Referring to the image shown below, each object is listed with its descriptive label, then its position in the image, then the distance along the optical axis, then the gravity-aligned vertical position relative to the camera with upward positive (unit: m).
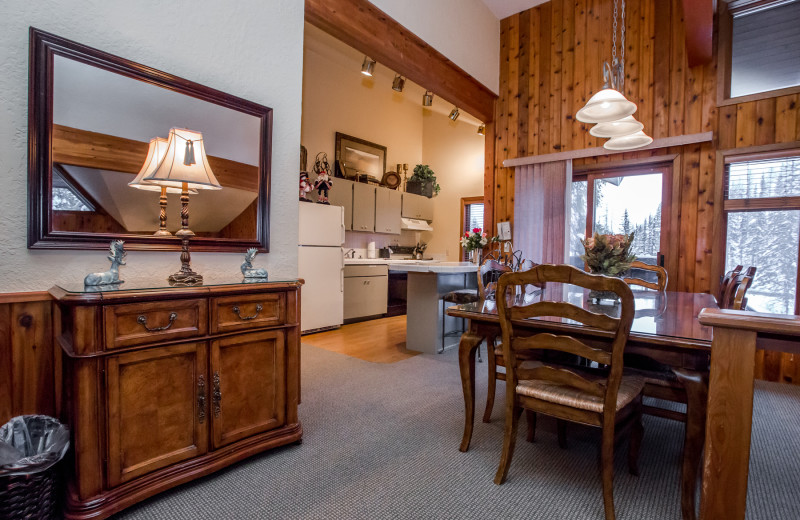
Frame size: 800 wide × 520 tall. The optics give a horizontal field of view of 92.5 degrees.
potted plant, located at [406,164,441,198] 7.10 +1.35
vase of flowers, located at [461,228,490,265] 4.68 +0.15
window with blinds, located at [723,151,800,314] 3.40 +0.32
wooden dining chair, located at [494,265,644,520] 1.44 -0.52
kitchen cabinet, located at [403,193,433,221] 6.79 +0.85
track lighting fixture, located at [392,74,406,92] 4.68 +2.08
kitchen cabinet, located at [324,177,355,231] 5.52 +0.81
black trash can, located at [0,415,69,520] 1.30 -0.78
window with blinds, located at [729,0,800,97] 3.44 +1.99
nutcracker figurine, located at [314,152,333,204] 5.00 +0.87
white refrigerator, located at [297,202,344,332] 4.68 -0.18
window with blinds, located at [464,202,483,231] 7.06 +0.70
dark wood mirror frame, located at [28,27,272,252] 1.56 +0.48
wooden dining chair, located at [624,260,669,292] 3.18 -0.18
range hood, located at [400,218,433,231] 6.77 +0.52
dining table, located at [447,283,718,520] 1.45 -0.35
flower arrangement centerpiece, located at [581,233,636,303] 2.21 +0.02
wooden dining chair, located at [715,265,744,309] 2.39 -0.13
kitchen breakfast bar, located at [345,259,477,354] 3.97 -0.52
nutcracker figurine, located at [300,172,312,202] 4.70 +0.80
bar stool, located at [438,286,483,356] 3.80 -0.43
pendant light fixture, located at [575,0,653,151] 2.43 +0.95
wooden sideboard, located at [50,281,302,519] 1.44 -0.59
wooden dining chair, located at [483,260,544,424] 2.16 -0.67
